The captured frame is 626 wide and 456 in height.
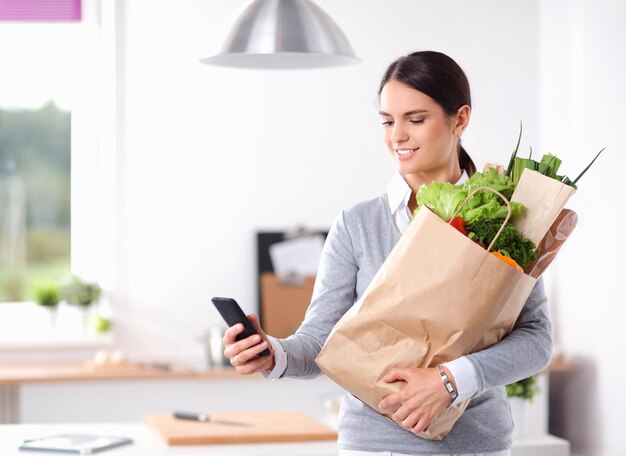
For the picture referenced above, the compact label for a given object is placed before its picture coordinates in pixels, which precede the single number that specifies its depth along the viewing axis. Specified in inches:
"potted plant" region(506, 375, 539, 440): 136.9
